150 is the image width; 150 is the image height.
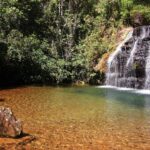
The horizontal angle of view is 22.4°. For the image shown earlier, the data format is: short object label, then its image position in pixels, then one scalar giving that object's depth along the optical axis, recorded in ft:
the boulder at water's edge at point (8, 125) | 34.73
